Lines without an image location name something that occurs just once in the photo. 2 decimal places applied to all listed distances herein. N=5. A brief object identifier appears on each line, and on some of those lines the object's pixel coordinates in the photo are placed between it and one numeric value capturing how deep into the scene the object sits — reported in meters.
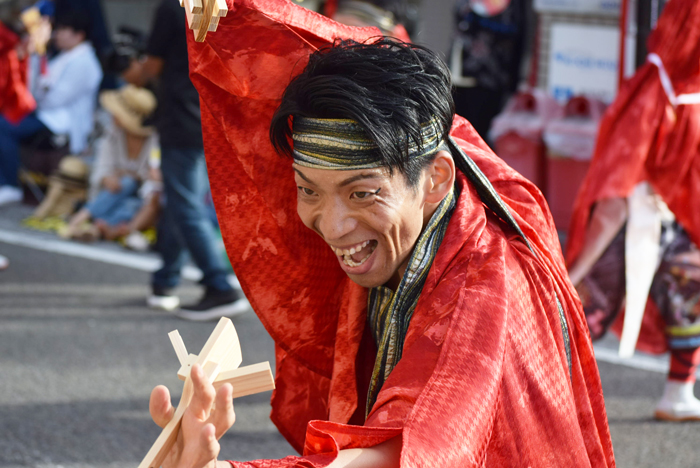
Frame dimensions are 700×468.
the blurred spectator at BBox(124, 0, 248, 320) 8.78
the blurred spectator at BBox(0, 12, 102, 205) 15.66
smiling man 2.59
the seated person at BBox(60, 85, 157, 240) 13.11
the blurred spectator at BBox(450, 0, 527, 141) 13.59
